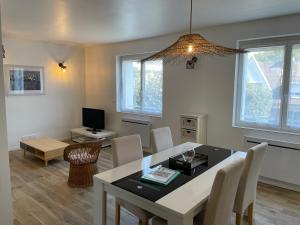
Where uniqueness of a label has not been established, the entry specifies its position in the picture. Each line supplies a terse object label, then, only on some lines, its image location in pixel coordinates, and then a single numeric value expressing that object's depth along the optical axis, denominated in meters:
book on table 1.83
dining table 1.52
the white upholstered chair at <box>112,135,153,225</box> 2.02
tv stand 5.29
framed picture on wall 4.89
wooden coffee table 4.12
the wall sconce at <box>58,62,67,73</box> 5.69
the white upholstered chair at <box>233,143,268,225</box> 2.02
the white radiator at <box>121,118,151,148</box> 4.96
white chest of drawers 3.89
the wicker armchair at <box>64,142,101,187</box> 3.39
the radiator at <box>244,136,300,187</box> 3.18
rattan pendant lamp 1.96
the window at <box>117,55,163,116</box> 4.93
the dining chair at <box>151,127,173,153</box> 2.88
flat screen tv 5.54
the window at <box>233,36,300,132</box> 3.32
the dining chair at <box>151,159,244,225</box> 1.55
